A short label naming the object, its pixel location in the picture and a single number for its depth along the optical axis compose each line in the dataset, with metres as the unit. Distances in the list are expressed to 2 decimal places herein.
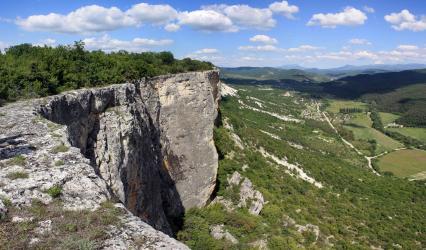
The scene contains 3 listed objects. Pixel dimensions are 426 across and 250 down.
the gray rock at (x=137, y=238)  10.51
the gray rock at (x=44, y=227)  10.96
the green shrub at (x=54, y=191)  12.91
